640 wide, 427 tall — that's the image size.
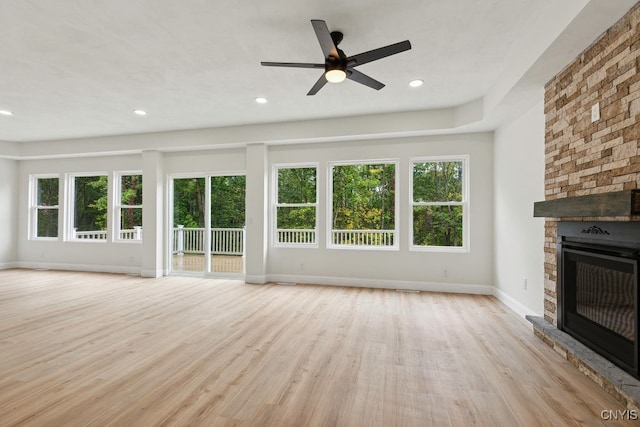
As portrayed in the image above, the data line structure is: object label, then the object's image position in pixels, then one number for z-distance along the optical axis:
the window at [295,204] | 5.95
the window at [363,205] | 5.59
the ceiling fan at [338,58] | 2.45
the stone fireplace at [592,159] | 2.10
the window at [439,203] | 5.31
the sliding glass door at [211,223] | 6.40
